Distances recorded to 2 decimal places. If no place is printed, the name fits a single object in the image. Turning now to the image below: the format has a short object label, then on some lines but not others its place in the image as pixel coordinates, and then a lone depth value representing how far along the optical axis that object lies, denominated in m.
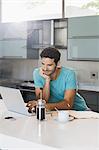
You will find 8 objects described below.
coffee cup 2.05
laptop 2.12
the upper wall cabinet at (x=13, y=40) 4.98
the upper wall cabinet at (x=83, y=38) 4.17
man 2.58
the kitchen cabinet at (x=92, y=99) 4.02
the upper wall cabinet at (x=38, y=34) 4.64
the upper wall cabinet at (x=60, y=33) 4.48
